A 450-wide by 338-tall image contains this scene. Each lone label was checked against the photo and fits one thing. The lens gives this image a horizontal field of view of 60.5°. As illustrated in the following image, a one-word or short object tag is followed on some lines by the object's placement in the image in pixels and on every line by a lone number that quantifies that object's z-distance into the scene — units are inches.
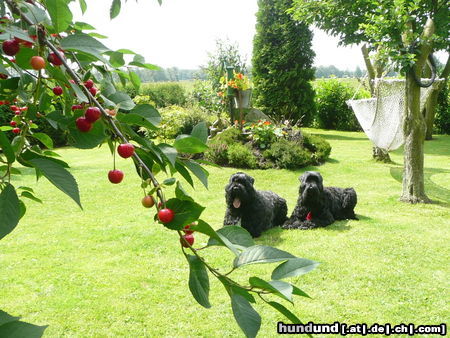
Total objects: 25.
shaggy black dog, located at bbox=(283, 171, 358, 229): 189.5
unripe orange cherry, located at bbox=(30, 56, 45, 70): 20.2
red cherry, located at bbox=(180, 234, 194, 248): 24.1
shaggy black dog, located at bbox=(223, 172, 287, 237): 180.1
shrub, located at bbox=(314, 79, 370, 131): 713.6
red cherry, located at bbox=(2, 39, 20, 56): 21.9
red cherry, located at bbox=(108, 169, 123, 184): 26.6
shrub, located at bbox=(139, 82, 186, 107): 794.2
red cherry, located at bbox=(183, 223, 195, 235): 23.8
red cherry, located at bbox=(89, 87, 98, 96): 27.8
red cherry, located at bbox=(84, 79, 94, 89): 28.7
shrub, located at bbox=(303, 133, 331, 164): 369.6
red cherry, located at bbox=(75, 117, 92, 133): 22.0
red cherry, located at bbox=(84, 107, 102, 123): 21.8
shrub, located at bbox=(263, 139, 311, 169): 344.5
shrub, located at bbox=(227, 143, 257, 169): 346.9
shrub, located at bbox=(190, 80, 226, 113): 631.5
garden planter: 450.0
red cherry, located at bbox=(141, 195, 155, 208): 23.7
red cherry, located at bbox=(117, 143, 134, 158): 22.3
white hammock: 290.0
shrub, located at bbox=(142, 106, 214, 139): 480.1
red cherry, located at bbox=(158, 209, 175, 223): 21.8
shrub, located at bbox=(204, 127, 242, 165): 352.8
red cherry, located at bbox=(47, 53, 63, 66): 23.6
